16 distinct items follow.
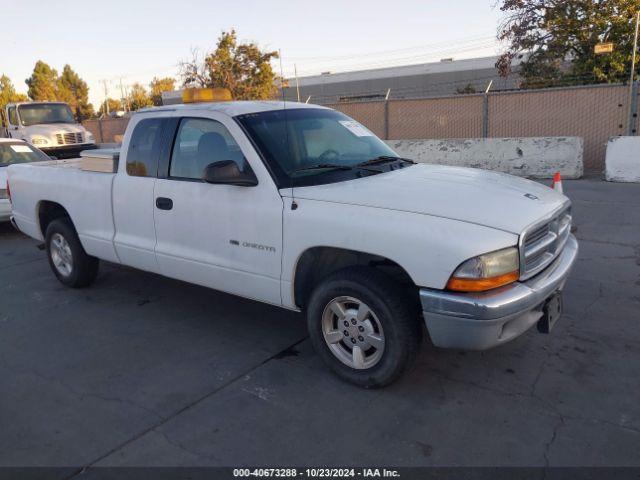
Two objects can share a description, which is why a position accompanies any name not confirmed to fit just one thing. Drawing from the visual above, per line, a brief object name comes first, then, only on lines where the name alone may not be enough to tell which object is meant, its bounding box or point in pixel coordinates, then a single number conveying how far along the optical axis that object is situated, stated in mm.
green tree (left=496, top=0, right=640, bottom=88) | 19953
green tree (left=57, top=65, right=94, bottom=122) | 62738
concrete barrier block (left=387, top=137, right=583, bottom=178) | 12445
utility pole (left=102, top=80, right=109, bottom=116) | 69450
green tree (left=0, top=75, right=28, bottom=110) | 56844
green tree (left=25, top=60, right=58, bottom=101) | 58197
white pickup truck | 3160
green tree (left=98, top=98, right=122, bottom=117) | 75375
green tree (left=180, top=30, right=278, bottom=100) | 31812
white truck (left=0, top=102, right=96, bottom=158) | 18328
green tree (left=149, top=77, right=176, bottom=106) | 67000
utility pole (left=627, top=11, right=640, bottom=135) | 13691
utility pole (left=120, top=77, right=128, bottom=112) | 68088
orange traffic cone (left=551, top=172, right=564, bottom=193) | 5248
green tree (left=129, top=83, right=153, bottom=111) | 69369
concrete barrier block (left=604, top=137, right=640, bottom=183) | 11383
